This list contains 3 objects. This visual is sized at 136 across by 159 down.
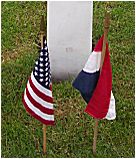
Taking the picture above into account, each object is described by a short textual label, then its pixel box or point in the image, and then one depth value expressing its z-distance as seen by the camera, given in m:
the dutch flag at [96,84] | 3.51
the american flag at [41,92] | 3.49
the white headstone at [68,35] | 4.26
